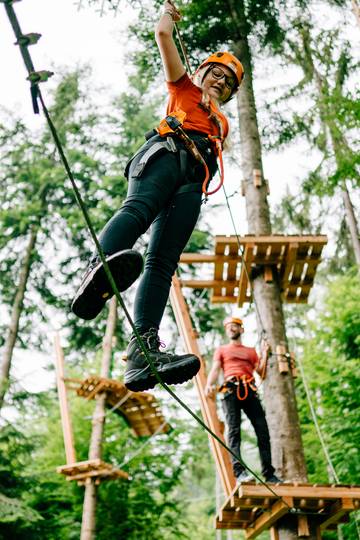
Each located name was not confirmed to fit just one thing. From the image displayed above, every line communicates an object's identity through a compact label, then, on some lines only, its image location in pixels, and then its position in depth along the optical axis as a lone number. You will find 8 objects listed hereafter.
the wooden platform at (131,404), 9.53
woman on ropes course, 2.48
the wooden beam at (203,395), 4.99
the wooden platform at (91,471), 8.76
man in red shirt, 5.03
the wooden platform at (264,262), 5.86
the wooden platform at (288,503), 4.42
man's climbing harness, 5.18
